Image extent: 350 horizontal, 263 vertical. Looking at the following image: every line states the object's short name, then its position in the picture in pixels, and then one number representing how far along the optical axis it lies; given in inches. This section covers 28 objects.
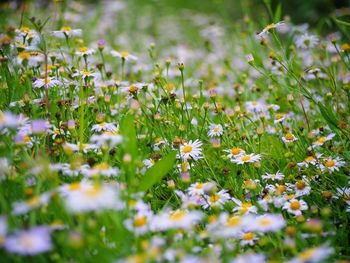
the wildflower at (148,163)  30.5
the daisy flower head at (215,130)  31.9
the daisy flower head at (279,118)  32.9
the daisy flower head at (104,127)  30.8
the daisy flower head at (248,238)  26.5
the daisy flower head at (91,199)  22.8
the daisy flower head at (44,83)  31.4
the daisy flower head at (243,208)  27.7
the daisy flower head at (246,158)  30.2
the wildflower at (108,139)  26.3
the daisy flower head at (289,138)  31.5
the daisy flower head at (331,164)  29.8
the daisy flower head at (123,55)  34.8
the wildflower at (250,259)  23.8
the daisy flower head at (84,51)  33.6
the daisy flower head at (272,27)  32.1
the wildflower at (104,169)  25.9
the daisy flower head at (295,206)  27.9
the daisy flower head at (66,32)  34.6
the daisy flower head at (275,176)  30.1
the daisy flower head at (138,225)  25.4
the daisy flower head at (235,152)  30.8
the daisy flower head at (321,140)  31.5
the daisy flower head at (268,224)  25.0
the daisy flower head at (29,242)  22.7
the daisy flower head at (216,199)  27.8
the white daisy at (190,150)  30.5
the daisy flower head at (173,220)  24.8
